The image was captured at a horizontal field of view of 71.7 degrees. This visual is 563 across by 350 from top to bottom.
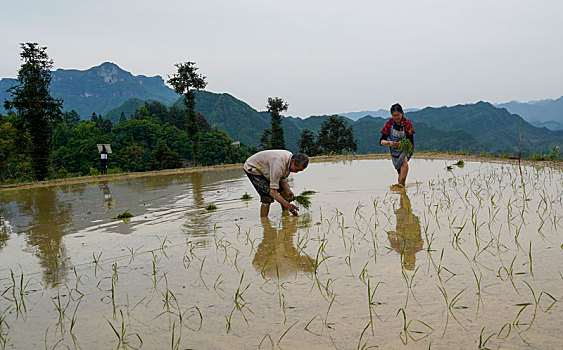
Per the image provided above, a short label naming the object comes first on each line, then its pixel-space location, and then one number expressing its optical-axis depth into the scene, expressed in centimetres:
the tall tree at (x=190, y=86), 2075
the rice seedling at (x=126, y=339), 232
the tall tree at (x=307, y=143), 2967
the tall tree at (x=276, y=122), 2648
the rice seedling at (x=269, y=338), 223
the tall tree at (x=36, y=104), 1641
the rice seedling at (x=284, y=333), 226
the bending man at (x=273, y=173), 534
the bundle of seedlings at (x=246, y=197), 748
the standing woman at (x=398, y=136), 783
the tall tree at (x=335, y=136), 3114
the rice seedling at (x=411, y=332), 217
